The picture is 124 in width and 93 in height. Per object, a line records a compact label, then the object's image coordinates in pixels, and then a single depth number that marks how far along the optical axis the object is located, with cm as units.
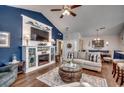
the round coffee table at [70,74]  202
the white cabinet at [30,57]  271
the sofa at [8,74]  162
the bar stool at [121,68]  189
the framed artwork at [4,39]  214
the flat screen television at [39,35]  307
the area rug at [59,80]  195
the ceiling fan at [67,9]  193
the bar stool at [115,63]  236
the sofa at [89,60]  290
